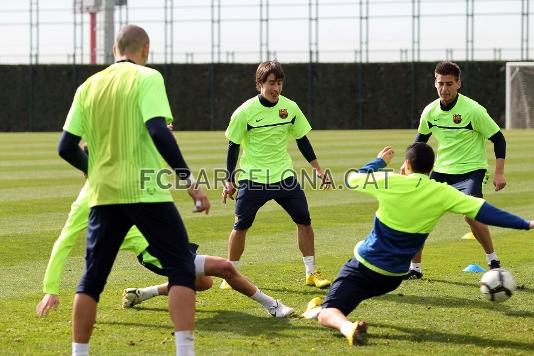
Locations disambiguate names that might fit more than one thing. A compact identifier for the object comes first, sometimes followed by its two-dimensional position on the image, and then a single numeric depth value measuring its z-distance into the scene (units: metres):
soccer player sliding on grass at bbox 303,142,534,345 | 12.10
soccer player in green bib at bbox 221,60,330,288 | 16.60
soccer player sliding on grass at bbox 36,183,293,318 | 11.99
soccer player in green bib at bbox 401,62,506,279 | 17.02
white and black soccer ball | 13.02
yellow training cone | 22.36
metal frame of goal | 74.90
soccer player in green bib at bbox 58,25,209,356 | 10.12
